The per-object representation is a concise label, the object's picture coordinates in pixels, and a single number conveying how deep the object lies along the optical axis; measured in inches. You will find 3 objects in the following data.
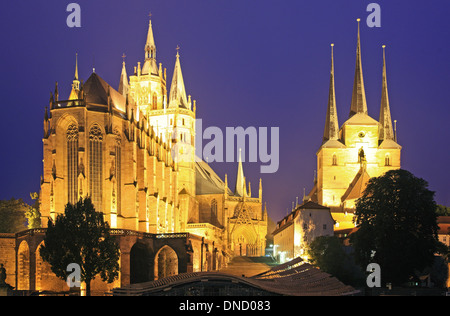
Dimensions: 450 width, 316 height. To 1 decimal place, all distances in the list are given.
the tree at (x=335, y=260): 2679.6
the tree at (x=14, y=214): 3452.3
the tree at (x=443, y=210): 3888.8
